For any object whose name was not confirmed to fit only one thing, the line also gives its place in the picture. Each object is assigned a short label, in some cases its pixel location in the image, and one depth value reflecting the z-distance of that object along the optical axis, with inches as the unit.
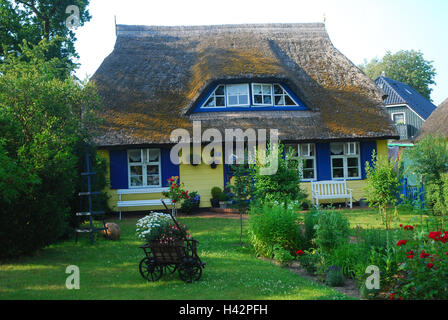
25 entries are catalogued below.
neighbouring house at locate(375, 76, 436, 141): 1451.8
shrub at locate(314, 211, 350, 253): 303.3
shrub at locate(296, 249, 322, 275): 296.4
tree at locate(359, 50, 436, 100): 2196.1
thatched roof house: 660.1
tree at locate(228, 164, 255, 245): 412.8
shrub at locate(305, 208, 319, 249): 347.8
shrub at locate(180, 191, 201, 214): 633.6
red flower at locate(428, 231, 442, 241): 213.1
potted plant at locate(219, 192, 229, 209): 656.4
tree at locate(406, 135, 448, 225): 491.2
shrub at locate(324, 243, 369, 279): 276.8
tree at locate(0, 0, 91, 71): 855.7
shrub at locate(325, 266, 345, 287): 265.9
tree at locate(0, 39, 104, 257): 332.8
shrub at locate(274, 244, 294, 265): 326.3
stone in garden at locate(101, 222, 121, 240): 433.4
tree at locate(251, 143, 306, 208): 416.8
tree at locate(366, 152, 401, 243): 482.3
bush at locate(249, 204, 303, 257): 348.2
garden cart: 270.2
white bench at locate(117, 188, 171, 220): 618.8
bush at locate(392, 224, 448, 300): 198.4
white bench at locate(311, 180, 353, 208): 663.4
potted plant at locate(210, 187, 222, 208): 665.6
